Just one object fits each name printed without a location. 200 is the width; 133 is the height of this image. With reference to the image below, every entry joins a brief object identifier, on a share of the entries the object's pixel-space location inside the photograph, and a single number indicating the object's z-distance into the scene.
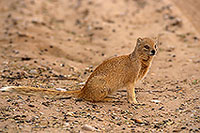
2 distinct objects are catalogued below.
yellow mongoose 12.56
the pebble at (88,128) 9.98
